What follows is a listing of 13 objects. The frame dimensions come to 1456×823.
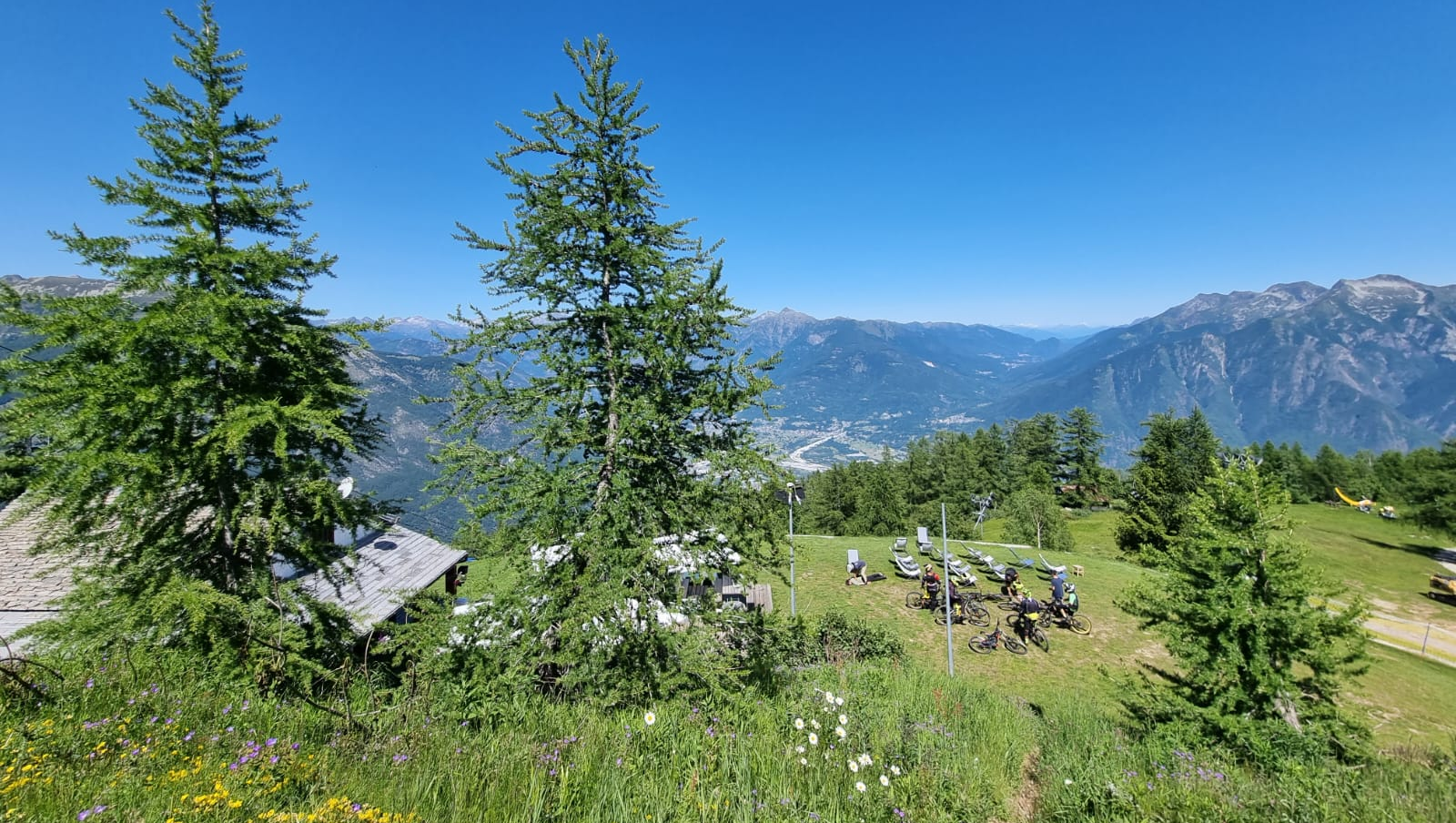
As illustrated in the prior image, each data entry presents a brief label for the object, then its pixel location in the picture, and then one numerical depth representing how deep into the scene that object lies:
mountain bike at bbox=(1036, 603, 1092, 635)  21.33
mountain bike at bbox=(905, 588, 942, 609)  23.23
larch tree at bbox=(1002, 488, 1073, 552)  40.62
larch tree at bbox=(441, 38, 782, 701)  6.98
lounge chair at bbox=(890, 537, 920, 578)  27.44
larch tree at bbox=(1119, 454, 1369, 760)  8.24
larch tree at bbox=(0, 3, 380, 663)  6.48
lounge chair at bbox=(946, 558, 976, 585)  25.48
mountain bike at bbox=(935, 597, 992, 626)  21.81
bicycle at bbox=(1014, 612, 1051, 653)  19.47
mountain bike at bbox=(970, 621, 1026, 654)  19.27
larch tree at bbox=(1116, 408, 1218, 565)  33.03
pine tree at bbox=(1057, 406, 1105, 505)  69.38
